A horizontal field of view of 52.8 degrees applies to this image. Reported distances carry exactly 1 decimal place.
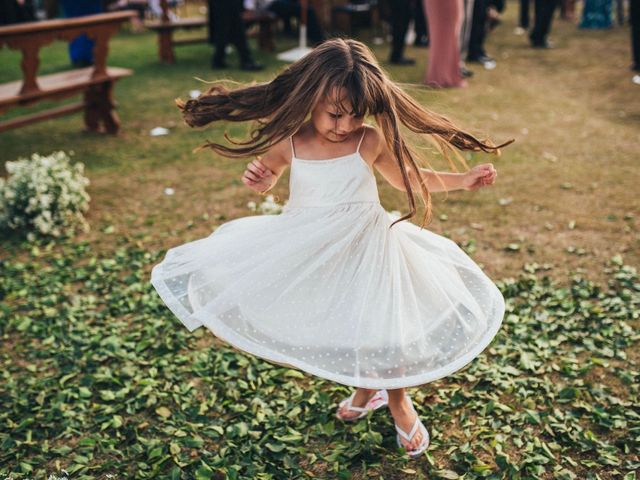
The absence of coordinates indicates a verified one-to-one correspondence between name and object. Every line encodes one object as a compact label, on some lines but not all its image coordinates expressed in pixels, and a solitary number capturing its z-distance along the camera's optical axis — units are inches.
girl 94.7
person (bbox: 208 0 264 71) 382.3
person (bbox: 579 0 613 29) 517.7
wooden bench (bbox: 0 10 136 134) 233.8
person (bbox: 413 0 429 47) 475.5
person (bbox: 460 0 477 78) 358.6
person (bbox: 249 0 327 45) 472.4
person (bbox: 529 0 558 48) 435.2
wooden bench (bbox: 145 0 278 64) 425.4
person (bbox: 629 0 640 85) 343.6
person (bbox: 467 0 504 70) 390.6
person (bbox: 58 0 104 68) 410.6
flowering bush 195.2
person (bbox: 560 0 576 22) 577.3
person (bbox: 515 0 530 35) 532.7
